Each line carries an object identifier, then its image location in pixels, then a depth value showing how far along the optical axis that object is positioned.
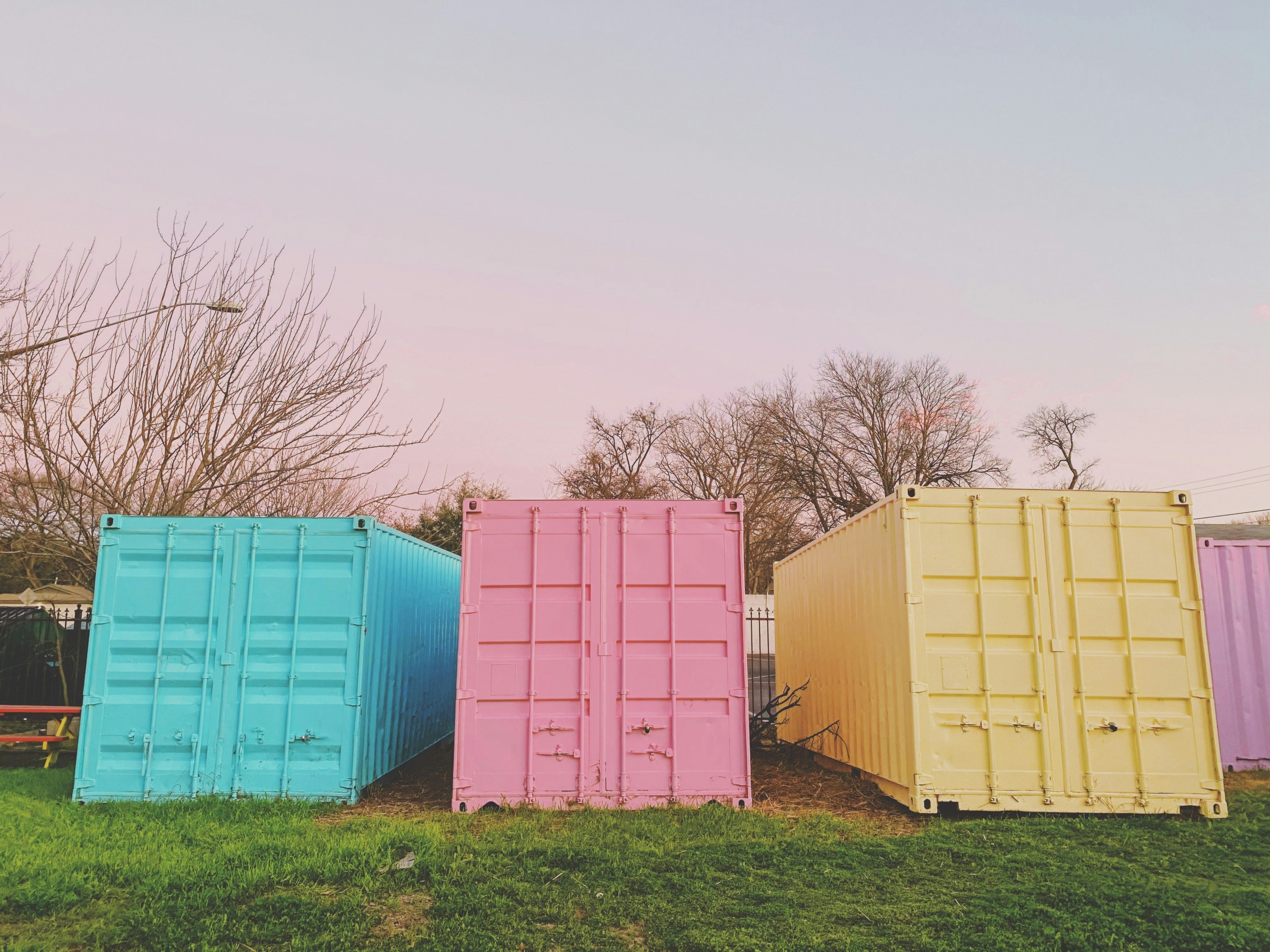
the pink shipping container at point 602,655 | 8.16
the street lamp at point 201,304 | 9.84
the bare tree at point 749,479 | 37.59
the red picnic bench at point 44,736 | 10.84
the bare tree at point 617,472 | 39.50
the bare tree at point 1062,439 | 36.78
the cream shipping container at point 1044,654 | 7.85
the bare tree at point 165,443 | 11.05
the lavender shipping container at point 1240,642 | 10.86
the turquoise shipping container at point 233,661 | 8.47
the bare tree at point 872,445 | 35.88
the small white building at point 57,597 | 15.20
